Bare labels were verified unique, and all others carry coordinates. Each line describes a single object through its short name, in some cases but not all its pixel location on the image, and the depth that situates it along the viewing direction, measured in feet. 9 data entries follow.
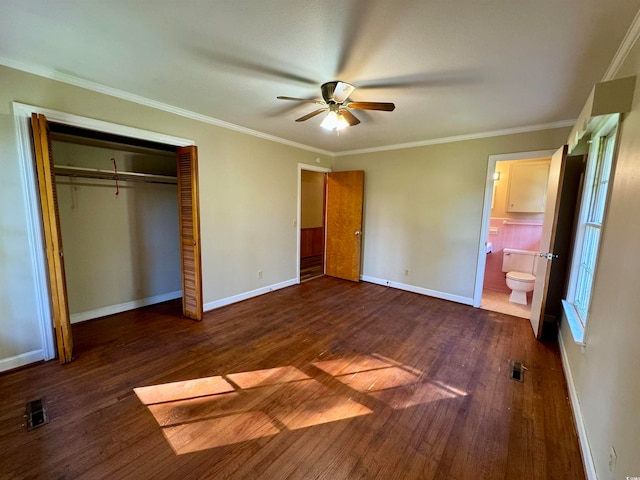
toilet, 12.54
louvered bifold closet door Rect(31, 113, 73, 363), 6.75
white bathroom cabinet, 13.28
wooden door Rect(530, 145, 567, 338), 8.71
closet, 9.74
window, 7.06
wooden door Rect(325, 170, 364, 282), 15.58
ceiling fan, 6.95
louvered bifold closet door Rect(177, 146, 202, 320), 9.70
